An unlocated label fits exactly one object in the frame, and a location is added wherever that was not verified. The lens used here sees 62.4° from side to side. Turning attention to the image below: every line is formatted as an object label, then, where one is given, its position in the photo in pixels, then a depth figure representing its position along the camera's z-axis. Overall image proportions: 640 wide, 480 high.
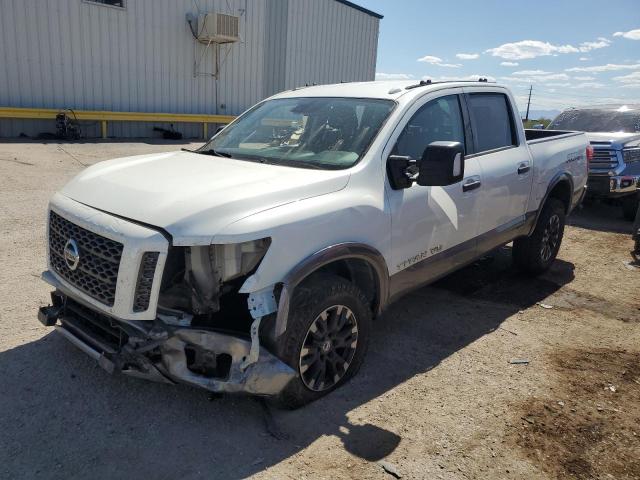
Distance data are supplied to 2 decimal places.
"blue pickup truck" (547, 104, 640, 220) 8.91
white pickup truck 2.79
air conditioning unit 16.02
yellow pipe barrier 13.27
